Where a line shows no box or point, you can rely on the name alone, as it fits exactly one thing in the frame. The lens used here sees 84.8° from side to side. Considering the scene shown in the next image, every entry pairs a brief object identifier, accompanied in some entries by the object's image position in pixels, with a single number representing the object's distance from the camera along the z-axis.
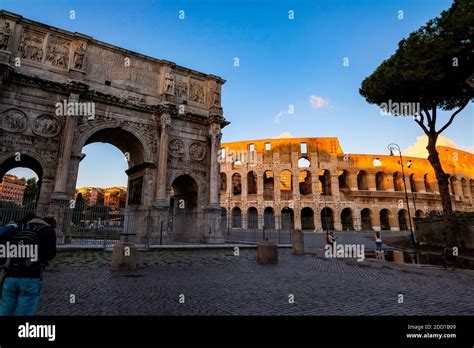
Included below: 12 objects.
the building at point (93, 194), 96.57
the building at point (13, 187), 88.56
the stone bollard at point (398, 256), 12.51
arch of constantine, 14.45
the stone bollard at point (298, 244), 13.31
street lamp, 24.13
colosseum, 40.06
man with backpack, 2.77
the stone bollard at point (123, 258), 7.84
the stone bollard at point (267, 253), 10.02
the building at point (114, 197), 81.81
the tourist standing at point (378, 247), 13.23
